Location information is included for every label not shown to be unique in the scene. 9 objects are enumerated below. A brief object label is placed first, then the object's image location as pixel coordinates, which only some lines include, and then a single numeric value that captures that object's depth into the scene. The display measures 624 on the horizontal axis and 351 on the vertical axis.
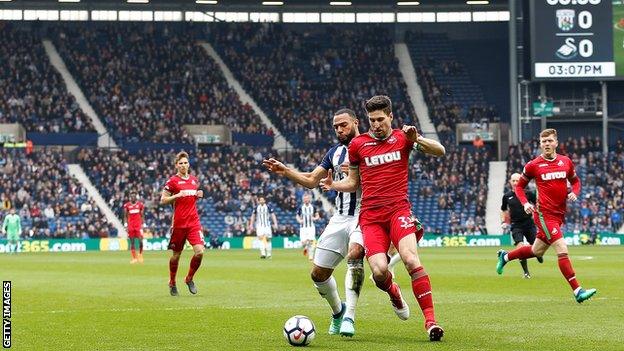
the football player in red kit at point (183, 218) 19.70
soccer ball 11.27
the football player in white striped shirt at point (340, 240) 12.25
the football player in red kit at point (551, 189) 17.47
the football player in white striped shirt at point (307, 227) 37.91
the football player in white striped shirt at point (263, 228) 40.00
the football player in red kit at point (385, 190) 11.52
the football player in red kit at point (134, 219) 38.88
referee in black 26.84
